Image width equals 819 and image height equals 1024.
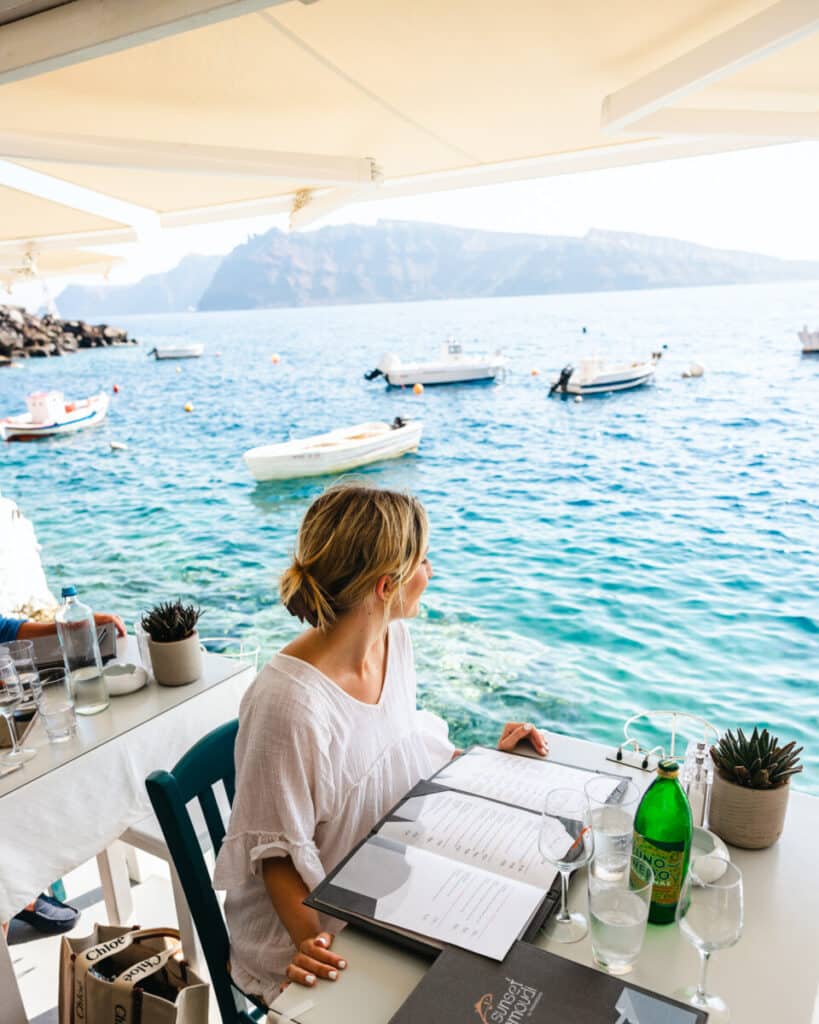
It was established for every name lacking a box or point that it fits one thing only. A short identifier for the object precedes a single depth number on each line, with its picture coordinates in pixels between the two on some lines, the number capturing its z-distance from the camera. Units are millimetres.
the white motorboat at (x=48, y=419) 17297
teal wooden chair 1186
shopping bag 1282
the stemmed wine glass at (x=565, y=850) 913
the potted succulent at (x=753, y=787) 1048
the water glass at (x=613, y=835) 946
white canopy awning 1404
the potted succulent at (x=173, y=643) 1808
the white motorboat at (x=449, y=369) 24016
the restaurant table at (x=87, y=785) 1481
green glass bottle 900
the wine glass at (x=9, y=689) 1621
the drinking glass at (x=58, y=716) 1604
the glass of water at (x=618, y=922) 834
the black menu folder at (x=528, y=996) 774
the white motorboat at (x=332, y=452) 13070
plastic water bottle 1684
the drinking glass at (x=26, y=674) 1656
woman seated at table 1103
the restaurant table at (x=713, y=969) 818
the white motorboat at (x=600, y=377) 22062
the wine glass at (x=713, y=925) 810
